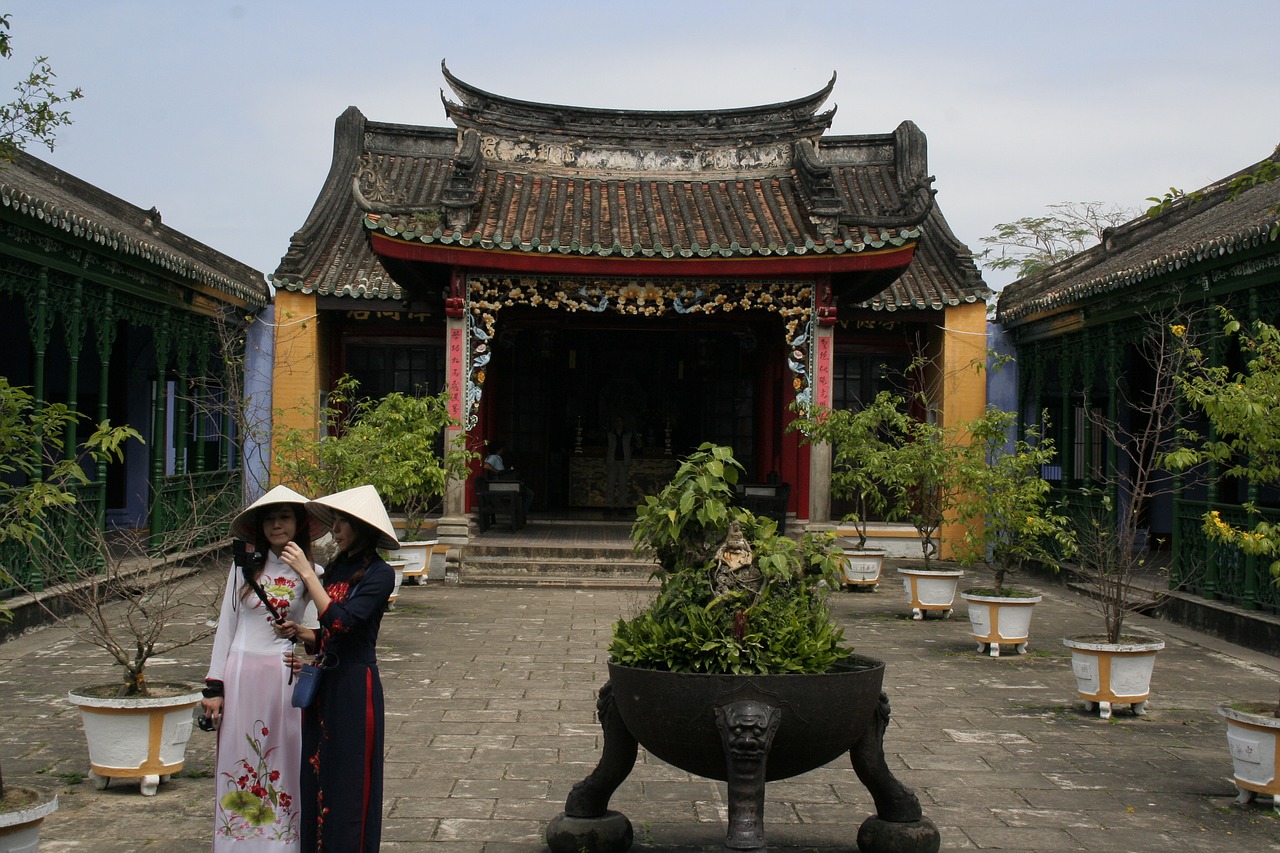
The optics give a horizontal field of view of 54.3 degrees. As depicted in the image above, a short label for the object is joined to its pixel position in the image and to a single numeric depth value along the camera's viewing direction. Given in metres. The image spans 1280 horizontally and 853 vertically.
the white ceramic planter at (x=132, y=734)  5.12
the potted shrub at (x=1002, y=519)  8.73
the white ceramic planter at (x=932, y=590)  10.41
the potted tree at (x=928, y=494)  10.03
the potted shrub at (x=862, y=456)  10.45
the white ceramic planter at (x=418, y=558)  11.52
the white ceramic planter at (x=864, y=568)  12.19
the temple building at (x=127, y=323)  9.55
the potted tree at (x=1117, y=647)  6.77
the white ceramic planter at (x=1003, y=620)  8.71
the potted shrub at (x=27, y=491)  3.71
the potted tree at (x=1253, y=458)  5.06
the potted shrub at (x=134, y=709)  5.13
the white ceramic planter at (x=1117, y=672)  6.77
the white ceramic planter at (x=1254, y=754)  5.04
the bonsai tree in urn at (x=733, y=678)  3.93
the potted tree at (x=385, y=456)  9.55
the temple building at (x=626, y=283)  12.82
